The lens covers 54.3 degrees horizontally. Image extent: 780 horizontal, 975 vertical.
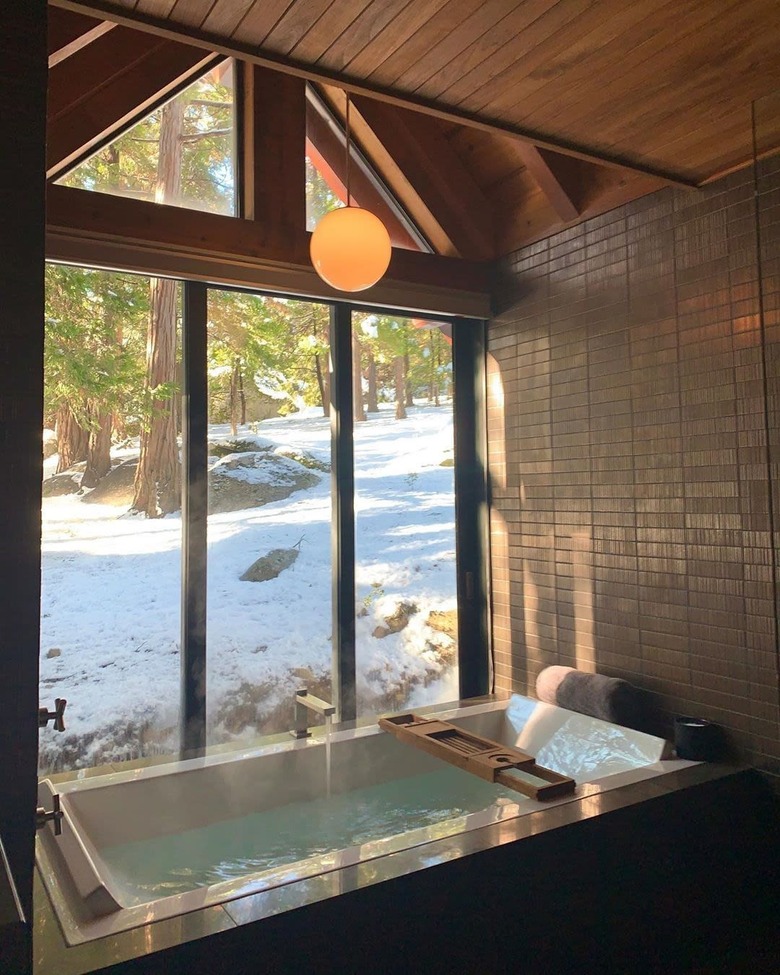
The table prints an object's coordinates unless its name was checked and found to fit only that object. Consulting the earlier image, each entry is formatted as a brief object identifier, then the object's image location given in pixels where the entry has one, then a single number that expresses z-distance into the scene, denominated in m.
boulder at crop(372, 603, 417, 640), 3.72
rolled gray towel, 3.04
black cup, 2.74
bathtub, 1.97
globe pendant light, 2.46
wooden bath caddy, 2.44
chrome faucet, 3.01
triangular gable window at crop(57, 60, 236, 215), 3.05
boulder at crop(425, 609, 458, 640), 3.89
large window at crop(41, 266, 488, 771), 2.98
